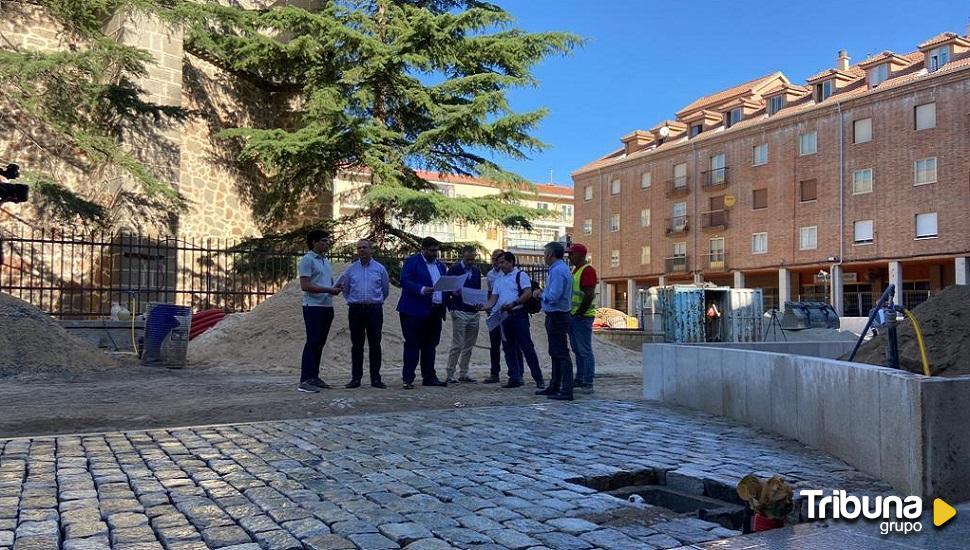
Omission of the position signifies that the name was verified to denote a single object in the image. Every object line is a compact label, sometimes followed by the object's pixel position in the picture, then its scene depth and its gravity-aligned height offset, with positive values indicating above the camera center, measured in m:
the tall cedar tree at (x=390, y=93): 20.00 +5.47
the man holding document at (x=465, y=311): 9.88 -0.21
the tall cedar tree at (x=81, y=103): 17.11 +4.53
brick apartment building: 35.78 +5.93
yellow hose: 4.64 -0.31
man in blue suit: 9.55 -0.14
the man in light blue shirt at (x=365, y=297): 9.12 -0.03
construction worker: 8.84 -0.17
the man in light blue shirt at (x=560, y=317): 8.27 -0.24
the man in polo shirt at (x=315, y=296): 8.72 -0.02
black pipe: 5.52 +0.00
